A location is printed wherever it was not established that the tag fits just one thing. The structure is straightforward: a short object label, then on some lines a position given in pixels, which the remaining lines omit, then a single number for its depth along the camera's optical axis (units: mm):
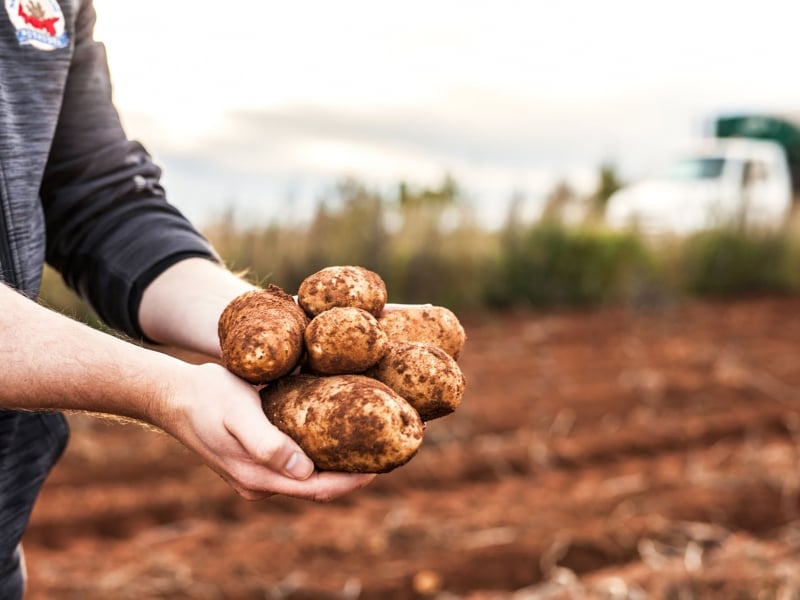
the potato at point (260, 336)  1308
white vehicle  9398
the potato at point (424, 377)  1390
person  1198
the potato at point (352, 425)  1276
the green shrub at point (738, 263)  9125
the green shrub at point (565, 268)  8086
